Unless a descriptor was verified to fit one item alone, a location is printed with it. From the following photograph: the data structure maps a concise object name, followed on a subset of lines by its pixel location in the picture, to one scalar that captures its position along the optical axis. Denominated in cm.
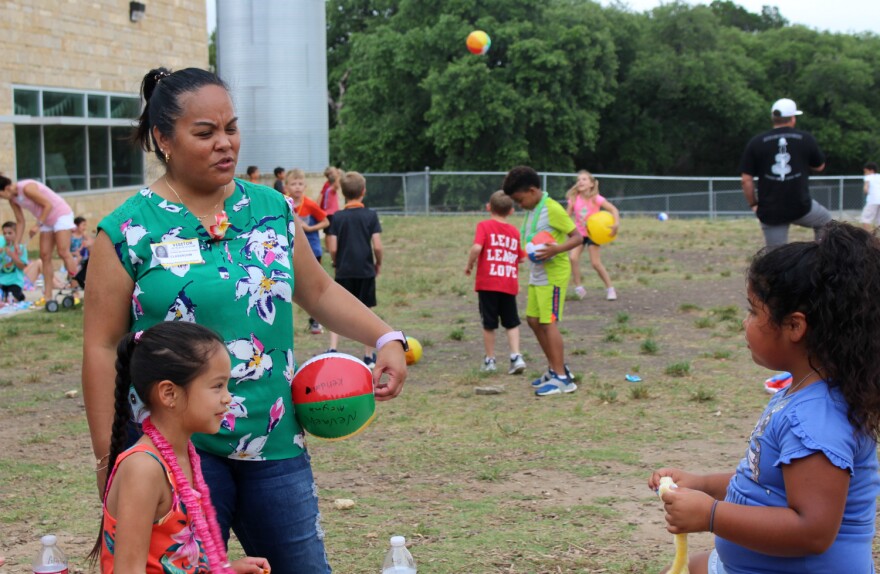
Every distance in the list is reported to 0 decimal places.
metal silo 2539
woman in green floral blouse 292
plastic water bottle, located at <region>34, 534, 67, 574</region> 356
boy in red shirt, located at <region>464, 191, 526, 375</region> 917
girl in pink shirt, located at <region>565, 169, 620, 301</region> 1341
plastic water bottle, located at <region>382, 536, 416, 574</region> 398
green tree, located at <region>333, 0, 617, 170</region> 4344
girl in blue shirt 254
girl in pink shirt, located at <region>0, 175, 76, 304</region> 1331
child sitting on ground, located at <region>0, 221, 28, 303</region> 1336
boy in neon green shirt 834
